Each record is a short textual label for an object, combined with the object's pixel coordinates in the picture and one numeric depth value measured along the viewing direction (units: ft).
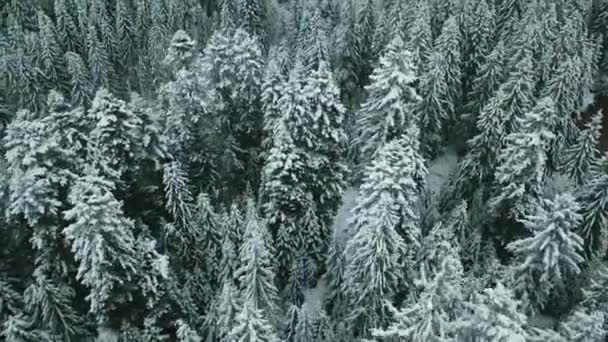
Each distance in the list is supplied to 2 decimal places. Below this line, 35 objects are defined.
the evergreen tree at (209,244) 107.14
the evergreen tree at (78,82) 160.86
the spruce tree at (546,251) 88.74
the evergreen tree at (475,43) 157.69
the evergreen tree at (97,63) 174.19
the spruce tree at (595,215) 105.60
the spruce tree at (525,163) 104.17
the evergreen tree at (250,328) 70.49
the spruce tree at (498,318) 57.57
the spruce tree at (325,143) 106.22
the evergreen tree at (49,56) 173.37
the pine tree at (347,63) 175.63
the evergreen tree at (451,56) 143.13
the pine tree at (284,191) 105.09
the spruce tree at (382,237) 88.48
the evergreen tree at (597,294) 95.42
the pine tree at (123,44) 198.59
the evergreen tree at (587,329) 74.38
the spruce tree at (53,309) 93.20
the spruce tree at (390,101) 105.70
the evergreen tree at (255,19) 200.64
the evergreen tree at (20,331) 90.42
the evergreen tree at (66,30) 192.03
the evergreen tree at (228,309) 80.01
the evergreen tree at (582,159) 127.39
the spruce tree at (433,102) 136.67
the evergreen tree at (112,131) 99.45
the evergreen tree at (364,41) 177.58
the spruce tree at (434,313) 65.67
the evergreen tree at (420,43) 144.05
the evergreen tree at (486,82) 144.87
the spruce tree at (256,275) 88.12
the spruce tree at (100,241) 81.56
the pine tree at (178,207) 103.45
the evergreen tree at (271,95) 117.50
